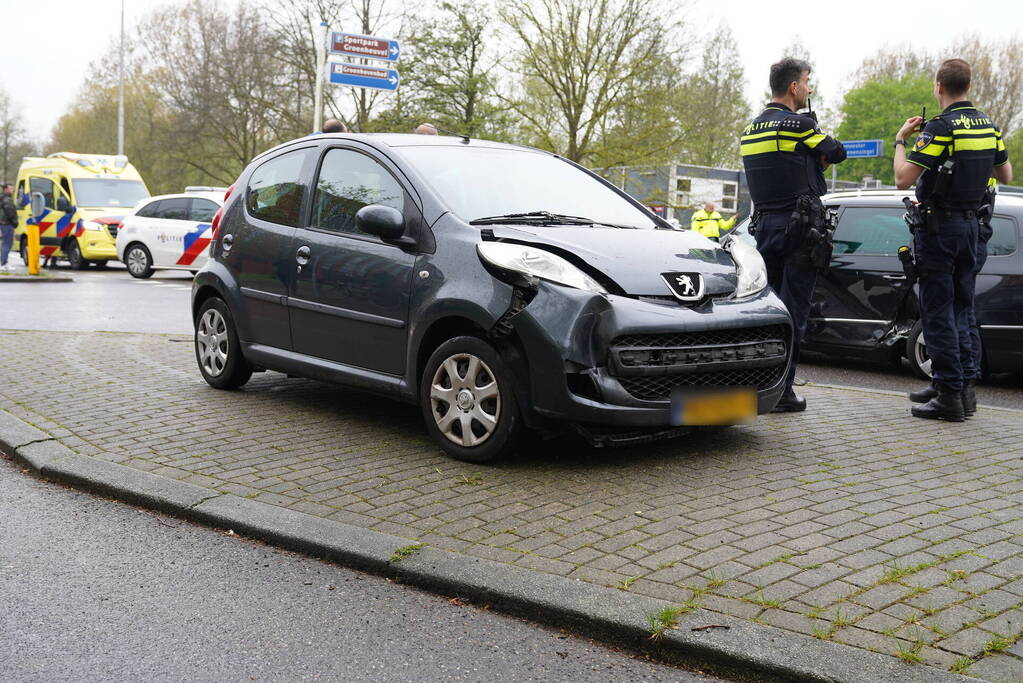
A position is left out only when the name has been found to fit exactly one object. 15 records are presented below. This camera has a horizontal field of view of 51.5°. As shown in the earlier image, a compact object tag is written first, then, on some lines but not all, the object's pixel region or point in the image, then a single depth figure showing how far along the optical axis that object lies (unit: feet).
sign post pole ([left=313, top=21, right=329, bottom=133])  66.56
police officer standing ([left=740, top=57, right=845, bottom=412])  21.44
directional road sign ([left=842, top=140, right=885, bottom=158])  65.41
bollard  67.01
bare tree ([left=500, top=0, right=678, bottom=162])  90.84
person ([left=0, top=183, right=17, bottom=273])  78.89
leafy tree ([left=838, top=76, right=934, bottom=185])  189.37
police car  66.49
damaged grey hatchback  15.98
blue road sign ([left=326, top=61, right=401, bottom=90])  63.93
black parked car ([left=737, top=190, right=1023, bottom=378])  27.14
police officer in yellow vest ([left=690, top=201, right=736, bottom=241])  65.00
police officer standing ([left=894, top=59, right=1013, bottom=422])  20.65
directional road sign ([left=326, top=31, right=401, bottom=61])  64.49
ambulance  76.64
